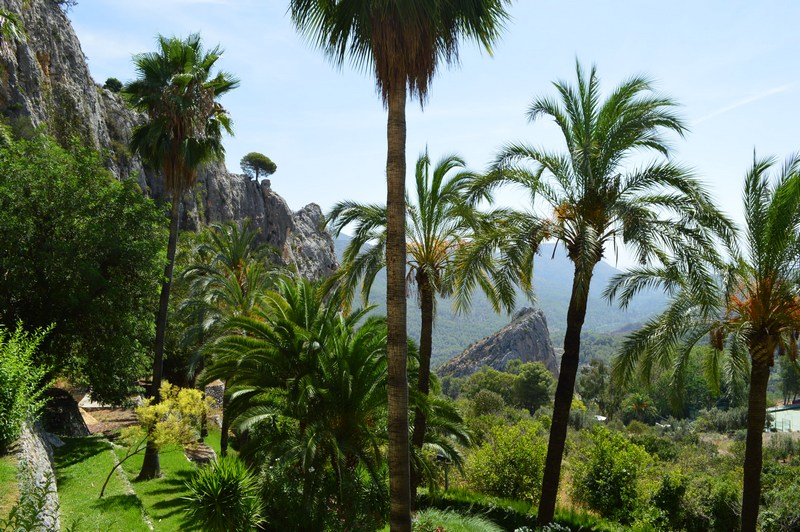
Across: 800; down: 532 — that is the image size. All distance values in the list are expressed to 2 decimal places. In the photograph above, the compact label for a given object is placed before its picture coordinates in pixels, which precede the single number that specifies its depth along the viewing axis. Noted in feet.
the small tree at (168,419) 46.60
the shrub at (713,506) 59.67
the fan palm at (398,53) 26.96
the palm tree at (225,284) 73.15
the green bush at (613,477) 62.08
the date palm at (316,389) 41.11
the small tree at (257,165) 300.61
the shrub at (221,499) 31.68
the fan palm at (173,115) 57.77
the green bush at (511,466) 64.80
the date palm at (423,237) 49.83
